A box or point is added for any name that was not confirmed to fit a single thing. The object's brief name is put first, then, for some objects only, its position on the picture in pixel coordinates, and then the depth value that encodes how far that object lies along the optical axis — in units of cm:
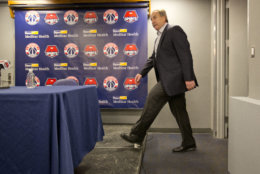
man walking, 241
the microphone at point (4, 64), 201
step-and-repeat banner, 364
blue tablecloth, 138
